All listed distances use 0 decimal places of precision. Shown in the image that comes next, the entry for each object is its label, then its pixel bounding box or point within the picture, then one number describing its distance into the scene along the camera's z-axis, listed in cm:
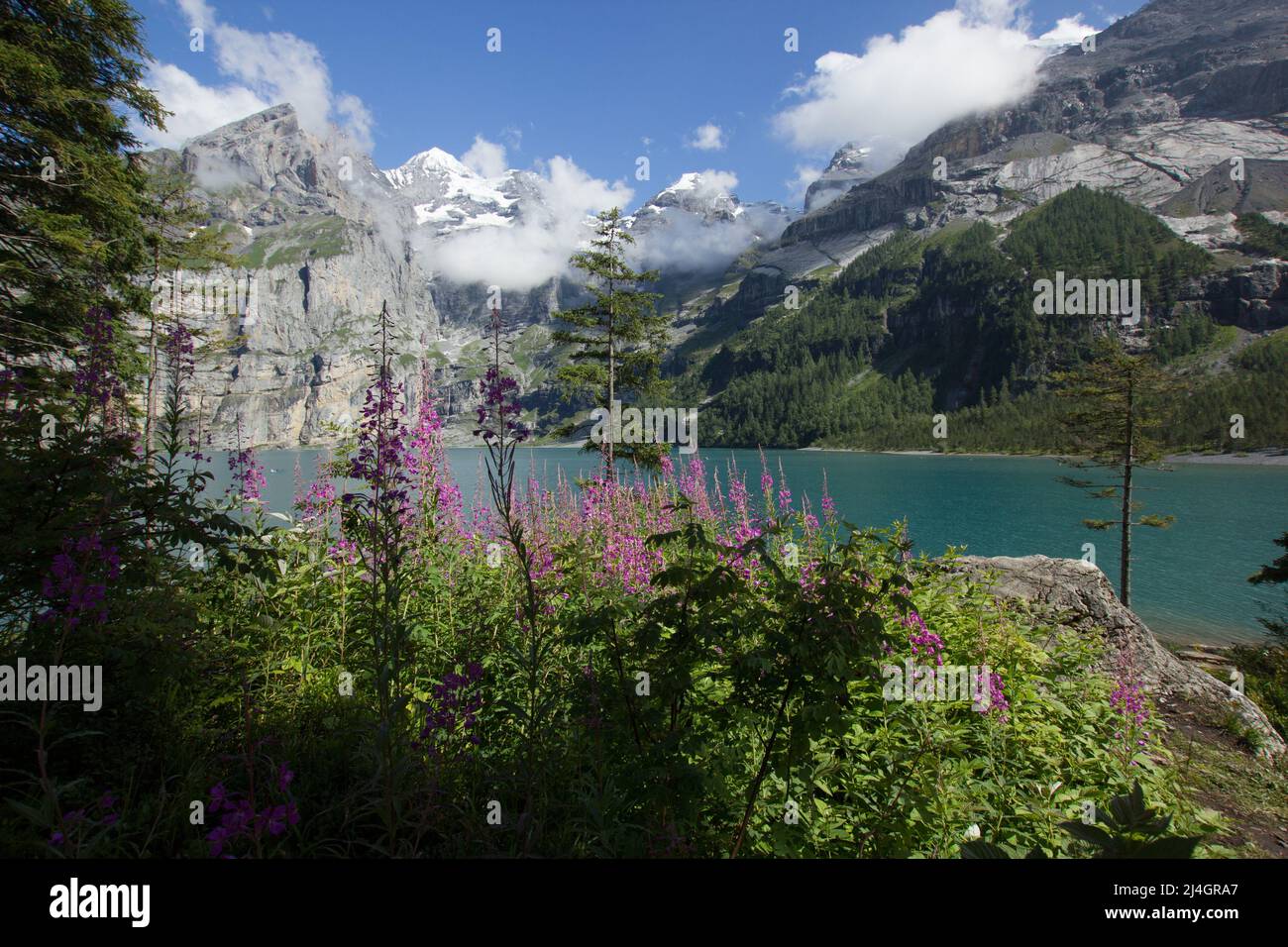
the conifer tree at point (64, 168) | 882
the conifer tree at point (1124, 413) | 1723
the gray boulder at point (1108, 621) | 693
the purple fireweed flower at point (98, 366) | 410
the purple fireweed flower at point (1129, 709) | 421
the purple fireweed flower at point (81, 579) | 241
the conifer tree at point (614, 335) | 1564
